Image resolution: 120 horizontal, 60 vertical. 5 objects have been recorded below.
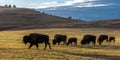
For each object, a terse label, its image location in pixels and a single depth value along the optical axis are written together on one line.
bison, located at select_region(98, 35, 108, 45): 47.79
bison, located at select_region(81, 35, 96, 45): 45.43
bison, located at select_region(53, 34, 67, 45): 44.54
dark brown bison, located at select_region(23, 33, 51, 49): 35.91
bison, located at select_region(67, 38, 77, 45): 45.96
